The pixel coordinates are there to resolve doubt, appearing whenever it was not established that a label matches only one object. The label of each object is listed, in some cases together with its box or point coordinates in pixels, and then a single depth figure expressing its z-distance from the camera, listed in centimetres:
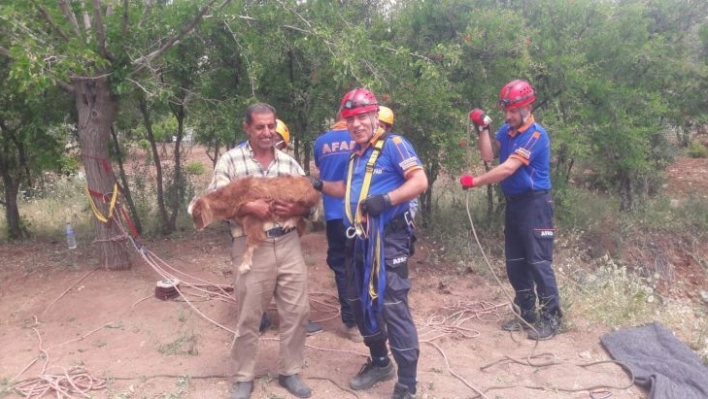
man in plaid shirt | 386
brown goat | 383
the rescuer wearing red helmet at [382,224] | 375
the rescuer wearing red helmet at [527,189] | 486
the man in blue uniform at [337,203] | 482
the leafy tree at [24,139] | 695
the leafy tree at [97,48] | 470
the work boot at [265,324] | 513
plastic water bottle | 696
